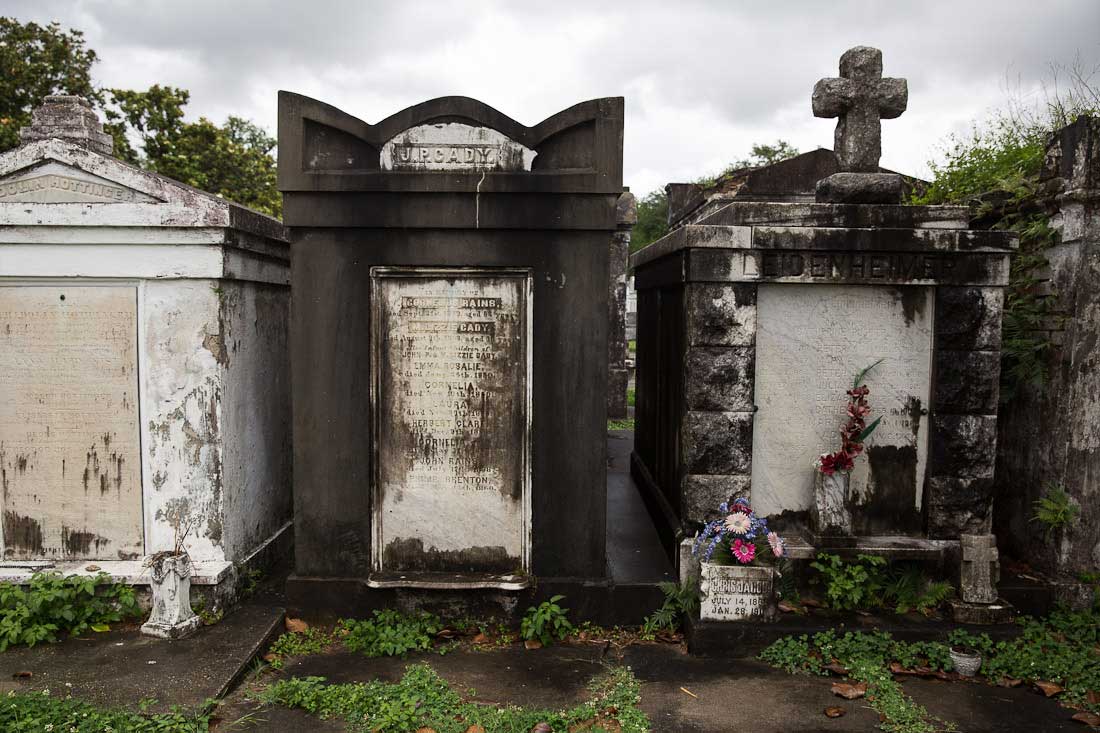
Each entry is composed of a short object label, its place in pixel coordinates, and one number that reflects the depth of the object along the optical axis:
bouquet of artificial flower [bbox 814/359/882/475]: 4.36
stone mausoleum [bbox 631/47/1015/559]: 4.43
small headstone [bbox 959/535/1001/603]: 4.25
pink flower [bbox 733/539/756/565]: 4.16
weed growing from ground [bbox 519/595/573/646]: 4.29
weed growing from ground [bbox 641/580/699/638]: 4.37
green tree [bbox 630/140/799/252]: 33.72
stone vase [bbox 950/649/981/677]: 3.88
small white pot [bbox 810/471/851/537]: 4.41
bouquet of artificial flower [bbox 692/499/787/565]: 4.17
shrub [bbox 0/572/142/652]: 4.06
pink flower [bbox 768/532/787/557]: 4.16
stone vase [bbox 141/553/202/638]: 4.12
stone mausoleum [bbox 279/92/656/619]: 4.32
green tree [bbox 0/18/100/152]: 15.98
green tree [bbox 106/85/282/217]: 18.05
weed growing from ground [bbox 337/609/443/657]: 4.19
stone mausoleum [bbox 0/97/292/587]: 4.43
